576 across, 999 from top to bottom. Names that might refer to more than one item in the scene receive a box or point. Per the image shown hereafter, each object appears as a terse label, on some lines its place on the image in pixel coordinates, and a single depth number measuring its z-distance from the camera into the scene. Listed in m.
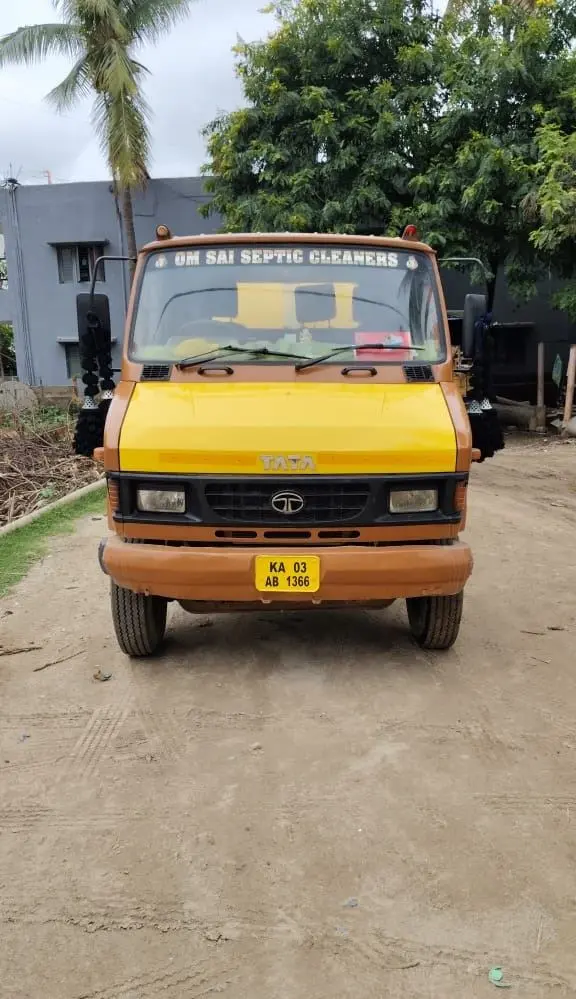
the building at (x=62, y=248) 20.72
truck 3.79
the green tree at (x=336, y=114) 14.22
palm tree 16.92
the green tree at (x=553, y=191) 11.77
